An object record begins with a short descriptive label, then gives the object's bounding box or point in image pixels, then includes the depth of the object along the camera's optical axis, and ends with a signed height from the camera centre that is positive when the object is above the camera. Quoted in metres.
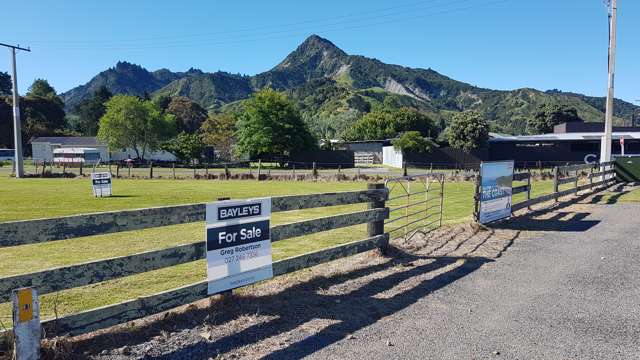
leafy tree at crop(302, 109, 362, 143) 123.10 +7.81
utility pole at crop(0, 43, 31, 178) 41.97 +4.94
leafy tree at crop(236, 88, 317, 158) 59.56 +3.16
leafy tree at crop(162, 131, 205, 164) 64.77 +0.90
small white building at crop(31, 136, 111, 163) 86.62 +1.79
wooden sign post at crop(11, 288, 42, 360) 3.71 -1.34
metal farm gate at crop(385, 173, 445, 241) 11.09 -1.92
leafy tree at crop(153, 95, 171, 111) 135.09 +15.36
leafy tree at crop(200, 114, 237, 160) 78.31 +2.80
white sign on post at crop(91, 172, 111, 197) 21.07 -1.40
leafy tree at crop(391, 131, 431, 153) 54.91 +1.10
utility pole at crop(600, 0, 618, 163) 21.84 +3.58
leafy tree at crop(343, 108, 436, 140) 102.44 +6.39
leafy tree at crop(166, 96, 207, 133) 122.75 +10.73
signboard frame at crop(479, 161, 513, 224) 11.32 -0.92
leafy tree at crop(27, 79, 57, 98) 140.68 +19.76
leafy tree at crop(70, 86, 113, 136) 130.89 +11.81
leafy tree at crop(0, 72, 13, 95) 148.00 +22.15
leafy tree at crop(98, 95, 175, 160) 71.88 +4.48
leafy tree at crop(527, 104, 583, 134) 108.06 +8.42
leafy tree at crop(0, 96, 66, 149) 102.88 +8.41
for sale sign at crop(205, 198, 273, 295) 5.30 -1.04
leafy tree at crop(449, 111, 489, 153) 61.00 +2.87
